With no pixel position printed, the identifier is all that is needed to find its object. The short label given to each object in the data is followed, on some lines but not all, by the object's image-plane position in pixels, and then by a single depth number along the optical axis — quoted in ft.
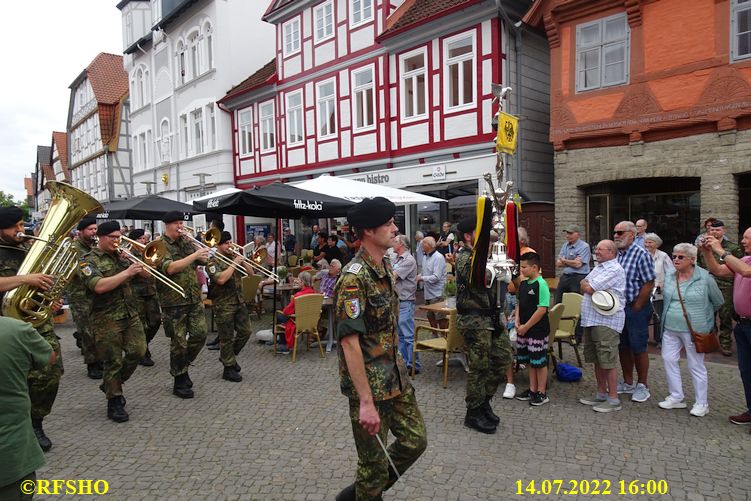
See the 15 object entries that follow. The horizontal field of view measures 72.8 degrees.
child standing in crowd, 17.11
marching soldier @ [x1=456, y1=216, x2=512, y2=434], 15.23
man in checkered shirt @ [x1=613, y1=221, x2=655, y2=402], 17.48
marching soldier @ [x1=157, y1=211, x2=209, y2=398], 19.17
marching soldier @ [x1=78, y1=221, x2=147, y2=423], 16.30
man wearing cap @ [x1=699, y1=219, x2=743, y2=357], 23.17
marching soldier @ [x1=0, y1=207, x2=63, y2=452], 13.84
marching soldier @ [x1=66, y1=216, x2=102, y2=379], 20.31
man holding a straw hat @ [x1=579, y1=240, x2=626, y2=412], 16.70
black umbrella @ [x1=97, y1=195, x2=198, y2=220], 36.76
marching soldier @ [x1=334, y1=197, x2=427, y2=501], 9.28
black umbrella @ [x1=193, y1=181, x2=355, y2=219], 25.99
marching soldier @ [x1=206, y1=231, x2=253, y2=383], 21.03
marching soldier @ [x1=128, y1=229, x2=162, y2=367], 24.16
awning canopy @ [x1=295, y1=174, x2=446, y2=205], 31.65
